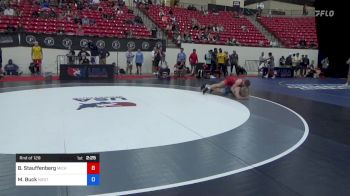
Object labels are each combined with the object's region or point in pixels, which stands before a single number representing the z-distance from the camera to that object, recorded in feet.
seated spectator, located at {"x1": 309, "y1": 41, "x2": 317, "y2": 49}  85.07
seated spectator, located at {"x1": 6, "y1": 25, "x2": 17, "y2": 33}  53.57
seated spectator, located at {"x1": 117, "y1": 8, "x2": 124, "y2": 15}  72.73
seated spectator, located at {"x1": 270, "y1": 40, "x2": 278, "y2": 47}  83.44
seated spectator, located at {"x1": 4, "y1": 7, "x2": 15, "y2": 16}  58.14
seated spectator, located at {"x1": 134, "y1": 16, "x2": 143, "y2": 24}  72.44
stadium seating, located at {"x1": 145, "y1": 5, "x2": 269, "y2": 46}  78.74
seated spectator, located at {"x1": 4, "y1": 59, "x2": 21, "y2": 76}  52.60
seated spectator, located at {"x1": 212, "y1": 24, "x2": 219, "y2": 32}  81.86
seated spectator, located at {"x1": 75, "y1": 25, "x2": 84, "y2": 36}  60.11
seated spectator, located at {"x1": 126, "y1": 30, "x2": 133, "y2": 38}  65.34
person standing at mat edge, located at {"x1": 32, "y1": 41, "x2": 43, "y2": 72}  52.07
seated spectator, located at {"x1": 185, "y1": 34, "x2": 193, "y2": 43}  70.99
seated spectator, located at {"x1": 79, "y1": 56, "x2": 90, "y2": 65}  53.36
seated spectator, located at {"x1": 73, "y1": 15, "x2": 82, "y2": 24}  64.08
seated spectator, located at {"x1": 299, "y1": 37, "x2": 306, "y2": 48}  85.28
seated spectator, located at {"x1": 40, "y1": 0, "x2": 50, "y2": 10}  64.15
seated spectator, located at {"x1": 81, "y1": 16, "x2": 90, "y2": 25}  64.34
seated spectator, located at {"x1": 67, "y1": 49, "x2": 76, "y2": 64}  54.86
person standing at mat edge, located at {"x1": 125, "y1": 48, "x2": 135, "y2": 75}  59.57
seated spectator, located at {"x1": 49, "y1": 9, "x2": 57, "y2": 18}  63.26
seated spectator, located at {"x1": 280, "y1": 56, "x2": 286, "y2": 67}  75.57
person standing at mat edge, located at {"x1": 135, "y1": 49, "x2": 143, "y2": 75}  60.13
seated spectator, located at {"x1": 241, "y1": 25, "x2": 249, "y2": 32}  87.70
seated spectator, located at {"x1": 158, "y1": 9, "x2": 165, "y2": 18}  79.96
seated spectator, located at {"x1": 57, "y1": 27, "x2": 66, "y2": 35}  58.92
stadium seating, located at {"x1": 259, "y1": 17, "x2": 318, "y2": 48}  88.79
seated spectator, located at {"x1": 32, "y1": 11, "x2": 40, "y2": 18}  61.07
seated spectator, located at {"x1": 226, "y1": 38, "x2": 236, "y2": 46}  76.14
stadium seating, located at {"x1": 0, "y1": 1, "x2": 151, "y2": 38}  57.52
